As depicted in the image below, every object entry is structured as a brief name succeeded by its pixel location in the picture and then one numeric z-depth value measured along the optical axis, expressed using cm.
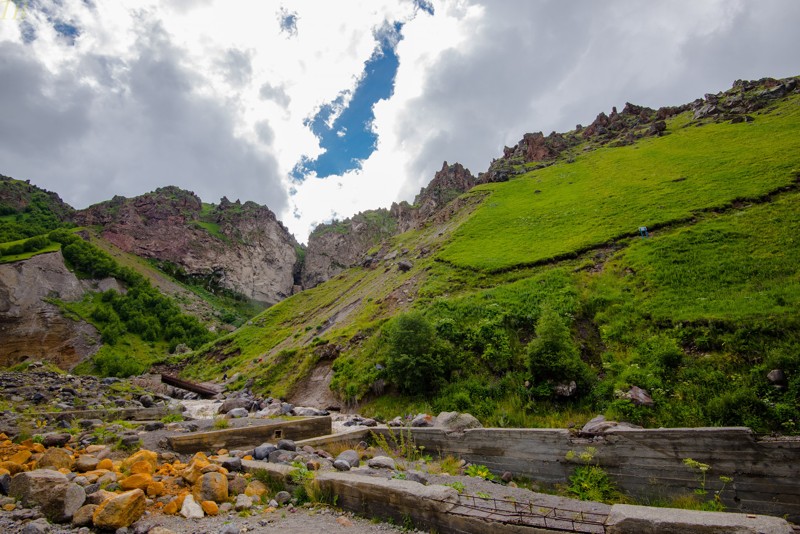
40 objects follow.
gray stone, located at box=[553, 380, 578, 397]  1380
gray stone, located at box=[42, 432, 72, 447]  967
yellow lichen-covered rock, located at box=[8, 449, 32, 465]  784
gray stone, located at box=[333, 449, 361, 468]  1005
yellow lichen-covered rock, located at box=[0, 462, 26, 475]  730
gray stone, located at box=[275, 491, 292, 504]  721
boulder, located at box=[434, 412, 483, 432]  1253
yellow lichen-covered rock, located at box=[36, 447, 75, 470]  759
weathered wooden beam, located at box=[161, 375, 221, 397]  3525
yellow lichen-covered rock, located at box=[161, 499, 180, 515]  608
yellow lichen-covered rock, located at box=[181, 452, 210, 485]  720
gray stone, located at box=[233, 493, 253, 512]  670
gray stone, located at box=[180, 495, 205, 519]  611
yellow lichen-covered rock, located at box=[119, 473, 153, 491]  659
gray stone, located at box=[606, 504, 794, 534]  407
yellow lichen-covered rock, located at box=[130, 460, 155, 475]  732
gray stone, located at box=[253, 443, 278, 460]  1034
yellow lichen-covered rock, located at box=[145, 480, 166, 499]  655
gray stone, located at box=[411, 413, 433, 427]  1439
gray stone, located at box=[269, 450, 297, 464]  993
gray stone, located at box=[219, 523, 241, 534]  549
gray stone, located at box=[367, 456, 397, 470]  991
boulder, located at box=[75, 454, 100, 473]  766
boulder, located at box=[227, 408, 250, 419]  1867
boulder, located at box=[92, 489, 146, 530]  536
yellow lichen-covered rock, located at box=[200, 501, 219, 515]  637
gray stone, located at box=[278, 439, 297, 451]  1134
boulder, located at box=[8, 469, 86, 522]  557
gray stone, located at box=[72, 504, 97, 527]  545
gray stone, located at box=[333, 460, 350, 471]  927
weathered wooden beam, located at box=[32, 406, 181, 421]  1388
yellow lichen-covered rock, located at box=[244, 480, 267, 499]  728
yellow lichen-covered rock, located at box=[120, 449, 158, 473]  793
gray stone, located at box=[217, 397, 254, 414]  2216
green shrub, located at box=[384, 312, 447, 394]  1834
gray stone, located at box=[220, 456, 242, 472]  832
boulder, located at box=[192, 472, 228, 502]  670
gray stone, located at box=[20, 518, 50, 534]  496
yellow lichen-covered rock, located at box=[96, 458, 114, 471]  778
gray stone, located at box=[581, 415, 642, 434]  979
